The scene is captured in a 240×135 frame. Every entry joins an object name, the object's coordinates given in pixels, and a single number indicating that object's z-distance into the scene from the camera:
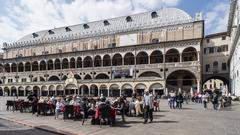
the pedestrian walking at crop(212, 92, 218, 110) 14.52
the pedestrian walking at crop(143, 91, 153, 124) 9.09
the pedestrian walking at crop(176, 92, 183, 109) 15.30
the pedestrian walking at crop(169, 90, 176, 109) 15.46
